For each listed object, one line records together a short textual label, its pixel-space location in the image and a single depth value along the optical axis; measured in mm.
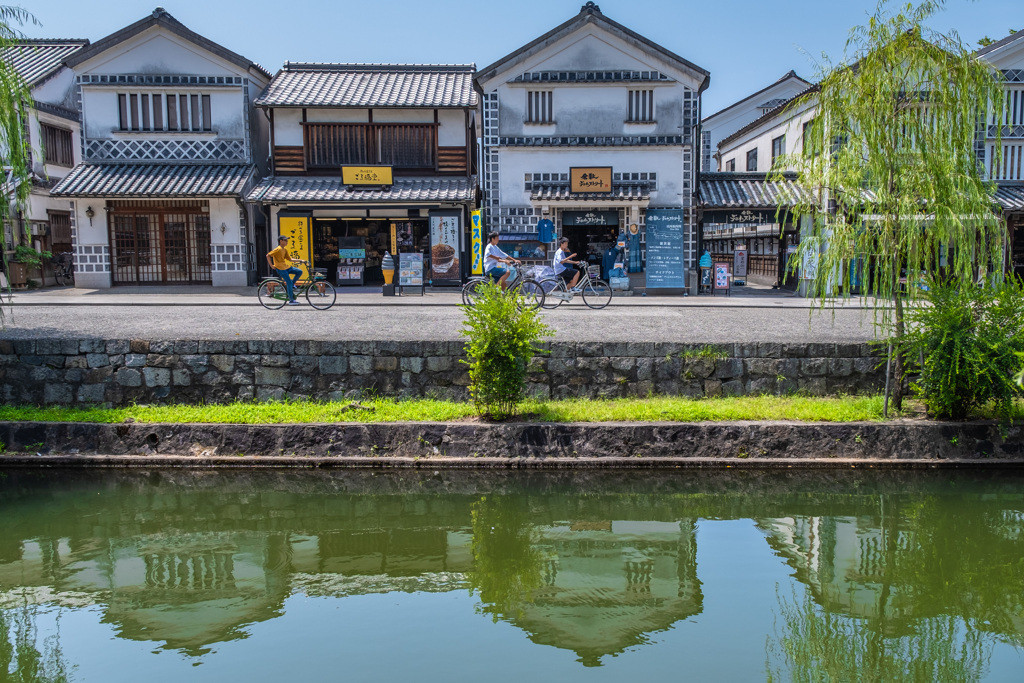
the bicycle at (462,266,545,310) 16188
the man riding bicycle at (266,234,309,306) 16047
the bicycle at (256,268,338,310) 16328
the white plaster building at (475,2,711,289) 23141
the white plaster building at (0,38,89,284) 24859
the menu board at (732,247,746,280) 28406
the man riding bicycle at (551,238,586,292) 16562
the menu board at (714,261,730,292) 22453
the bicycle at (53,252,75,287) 25859
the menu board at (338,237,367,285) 24141
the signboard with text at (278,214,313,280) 23641
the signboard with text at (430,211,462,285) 23141
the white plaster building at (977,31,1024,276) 23078
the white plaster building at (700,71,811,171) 34188
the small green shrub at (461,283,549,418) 9445
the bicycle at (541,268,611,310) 16484
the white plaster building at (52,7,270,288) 23625
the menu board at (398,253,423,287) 21562
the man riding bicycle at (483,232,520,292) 15742
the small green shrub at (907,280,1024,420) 9000
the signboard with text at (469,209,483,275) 23281
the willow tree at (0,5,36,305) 9766
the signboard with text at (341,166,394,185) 23906
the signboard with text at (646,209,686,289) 22906
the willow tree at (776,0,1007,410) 9086
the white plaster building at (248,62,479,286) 23656
